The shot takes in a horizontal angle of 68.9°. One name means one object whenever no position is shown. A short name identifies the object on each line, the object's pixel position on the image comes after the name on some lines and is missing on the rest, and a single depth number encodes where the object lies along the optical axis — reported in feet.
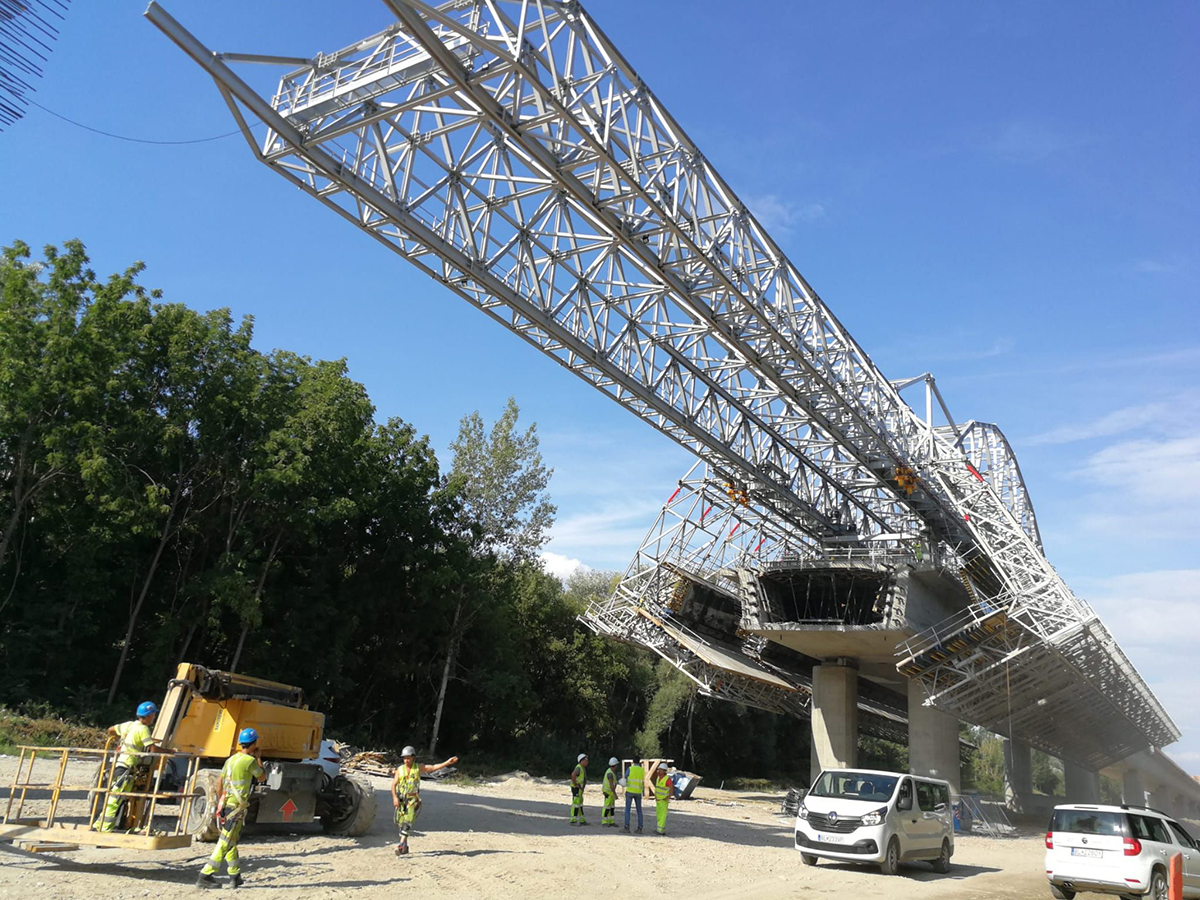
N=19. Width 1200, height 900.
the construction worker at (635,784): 57.62
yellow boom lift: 33.40
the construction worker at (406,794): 38.65
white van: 46.80
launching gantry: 44.83
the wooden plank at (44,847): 30.73
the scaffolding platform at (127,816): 31.12
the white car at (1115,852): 40.45
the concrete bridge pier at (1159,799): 250.37
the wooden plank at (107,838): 30.58
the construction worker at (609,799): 59.82
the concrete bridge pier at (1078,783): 174.19
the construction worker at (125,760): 32.45
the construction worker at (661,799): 56.90
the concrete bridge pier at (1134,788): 202.98
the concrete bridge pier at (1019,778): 138.51
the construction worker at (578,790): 57.06
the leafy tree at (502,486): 127.03
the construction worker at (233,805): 29.40
